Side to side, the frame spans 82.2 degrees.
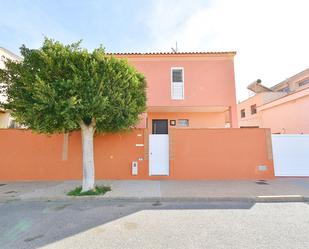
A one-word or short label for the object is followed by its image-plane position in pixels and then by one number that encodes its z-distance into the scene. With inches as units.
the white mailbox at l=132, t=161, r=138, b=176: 330.3
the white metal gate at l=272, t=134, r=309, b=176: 335.6
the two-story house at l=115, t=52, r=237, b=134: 430.6
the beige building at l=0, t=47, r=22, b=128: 478.6
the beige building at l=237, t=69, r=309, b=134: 518.9
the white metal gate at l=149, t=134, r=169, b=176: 332.2
